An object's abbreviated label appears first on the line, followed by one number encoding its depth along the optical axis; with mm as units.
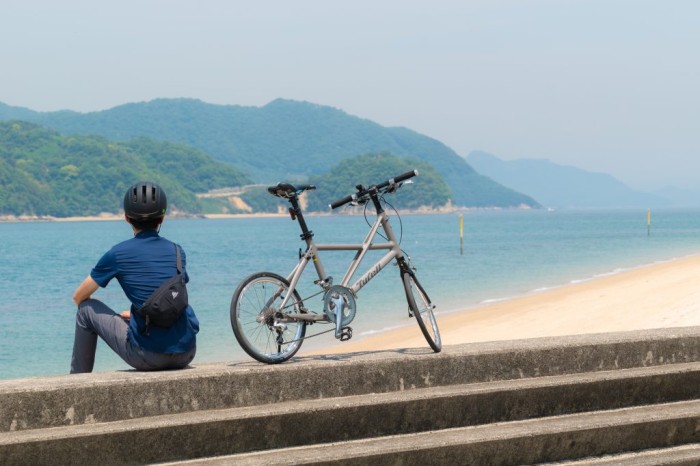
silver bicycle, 6078
